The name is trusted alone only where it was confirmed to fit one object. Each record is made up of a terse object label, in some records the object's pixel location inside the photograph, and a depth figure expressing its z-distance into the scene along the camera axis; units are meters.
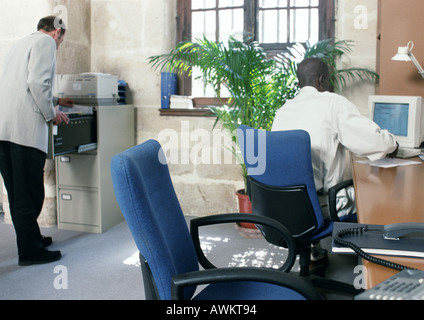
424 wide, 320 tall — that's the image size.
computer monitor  2.95
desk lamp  2.90
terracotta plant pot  3.77
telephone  1.15
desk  1.13
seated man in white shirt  2.42
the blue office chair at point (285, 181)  2.20
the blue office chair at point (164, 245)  1.25
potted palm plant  3.58
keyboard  2.86
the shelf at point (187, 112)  4.16
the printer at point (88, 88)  3.82
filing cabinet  3.81
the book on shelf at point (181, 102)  4.23
